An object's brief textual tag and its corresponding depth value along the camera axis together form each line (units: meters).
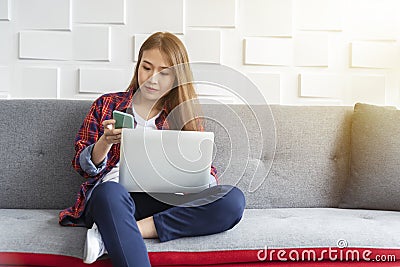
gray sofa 3.61
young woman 3.05
